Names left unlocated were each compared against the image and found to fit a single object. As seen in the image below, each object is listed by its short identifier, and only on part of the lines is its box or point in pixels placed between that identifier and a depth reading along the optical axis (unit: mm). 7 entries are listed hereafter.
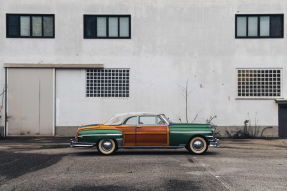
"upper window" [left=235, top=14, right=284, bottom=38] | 18875
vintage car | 11500
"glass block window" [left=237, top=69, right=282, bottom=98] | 18781
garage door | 18578
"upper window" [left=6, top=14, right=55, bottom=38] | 18844
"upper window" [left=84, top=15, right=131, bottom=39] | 18906
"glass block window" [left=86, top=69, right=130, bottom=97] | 18766
